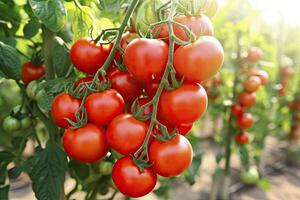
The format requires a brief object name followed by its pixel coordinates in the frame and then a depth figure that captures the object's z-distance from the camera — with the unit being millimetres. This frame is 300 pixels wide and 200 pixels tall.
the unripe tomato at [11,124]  1089
